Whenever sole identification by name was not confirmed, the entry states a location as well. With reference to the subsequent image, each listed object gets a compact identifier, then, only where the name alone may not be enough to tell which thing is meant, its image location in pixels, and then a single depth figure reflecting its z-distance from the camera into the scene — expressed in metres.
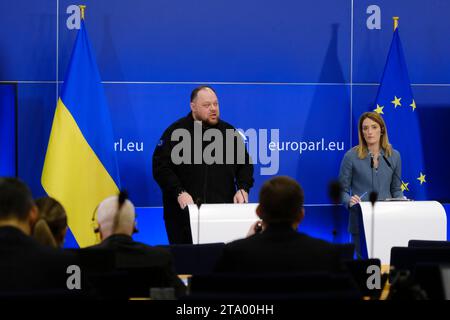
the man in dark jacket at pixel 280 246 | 5.98
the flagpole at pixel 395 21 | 14.43
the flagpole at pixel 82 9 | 13.29
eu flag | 13.91
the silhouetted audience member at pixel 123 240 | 6.80
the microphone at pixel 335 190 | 6.15
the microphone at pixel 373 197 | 6.86
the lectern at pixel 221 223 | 9.73
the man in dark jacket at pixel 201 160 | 11.94
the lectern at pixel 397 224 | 10.18
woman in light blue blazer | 12.09
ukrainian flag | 12.70
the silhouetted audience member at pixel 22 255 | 5.75
